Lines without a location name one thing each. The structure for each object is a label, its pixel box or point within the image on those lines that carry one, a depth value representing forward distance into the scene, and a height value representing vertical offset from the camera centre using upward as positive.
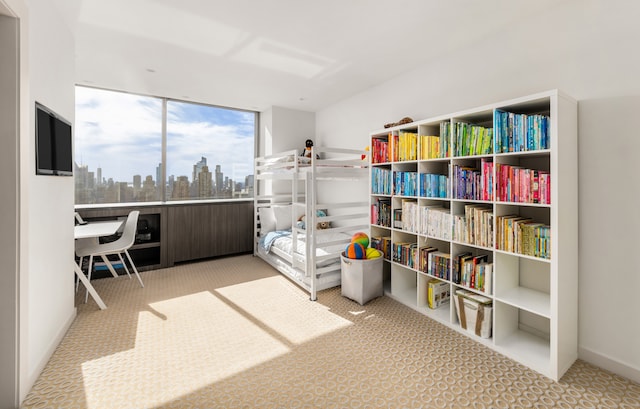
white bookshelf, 1.82 -0.17
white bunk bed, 3.19 -0.14
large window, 3.93 +0.84
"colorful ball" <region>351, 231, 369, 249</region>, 3.15 -0.40
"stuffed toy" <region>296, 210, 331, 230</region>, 4.12 -0.30
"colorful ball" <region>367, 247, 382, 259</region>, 3.01 -0.53
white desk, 2.71 -0.29
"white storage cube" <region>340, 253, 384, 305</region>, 2.89 -0.78
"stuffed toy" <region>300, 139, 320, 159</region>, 4.91 +1.03
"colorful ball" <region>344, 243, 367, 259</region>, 2.98 -0.50
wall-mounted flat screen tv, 1.80 +0.43
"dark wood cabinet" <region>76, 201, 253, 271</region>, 4.16 -0.42
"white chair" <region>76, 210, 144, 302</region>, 3.12 -0.49
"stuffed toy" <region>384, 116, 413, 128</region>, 3.08 +0.89
